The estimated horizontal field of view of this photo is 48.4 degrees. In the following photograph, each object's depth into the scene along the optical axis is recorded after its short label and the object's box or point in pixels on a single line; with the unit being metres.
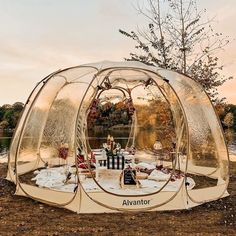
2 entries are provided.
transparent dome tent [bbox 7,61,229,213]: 5.29
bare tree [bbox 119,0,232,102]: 10.16
